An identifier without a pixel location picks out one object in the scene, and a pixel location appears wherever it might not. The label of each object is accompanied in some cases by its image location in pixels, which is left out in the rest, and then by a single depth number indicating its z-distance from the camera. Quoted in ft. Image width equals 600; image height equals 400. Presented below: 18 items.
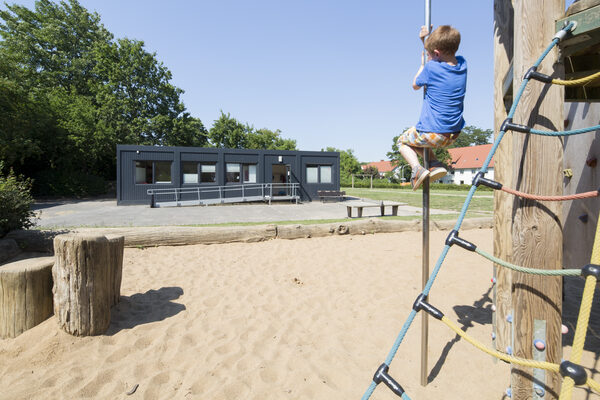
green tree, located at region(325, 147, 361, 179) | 218.18
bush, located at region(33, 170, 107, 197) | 76.59
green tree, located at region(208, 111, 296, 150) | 152.05
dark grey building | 61.21
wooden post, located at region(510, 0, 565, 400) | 5.41
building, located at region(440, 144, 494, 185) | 182.19
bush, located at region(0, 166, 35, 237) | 17.87
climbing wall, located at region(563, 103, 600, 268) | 9.81
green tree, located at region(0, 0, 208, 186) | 79.51
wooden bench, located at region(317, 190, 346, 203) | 67.26
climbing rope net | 3.99
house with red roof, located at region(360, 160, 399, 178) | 263.49
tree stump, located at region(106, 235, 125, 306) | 10.65
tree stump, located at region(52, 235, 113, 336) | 9.41
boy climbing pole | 7.18
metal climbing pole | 7.84
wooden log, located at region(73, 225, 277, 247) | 20.76
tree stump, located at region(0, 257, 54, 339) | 9.40
